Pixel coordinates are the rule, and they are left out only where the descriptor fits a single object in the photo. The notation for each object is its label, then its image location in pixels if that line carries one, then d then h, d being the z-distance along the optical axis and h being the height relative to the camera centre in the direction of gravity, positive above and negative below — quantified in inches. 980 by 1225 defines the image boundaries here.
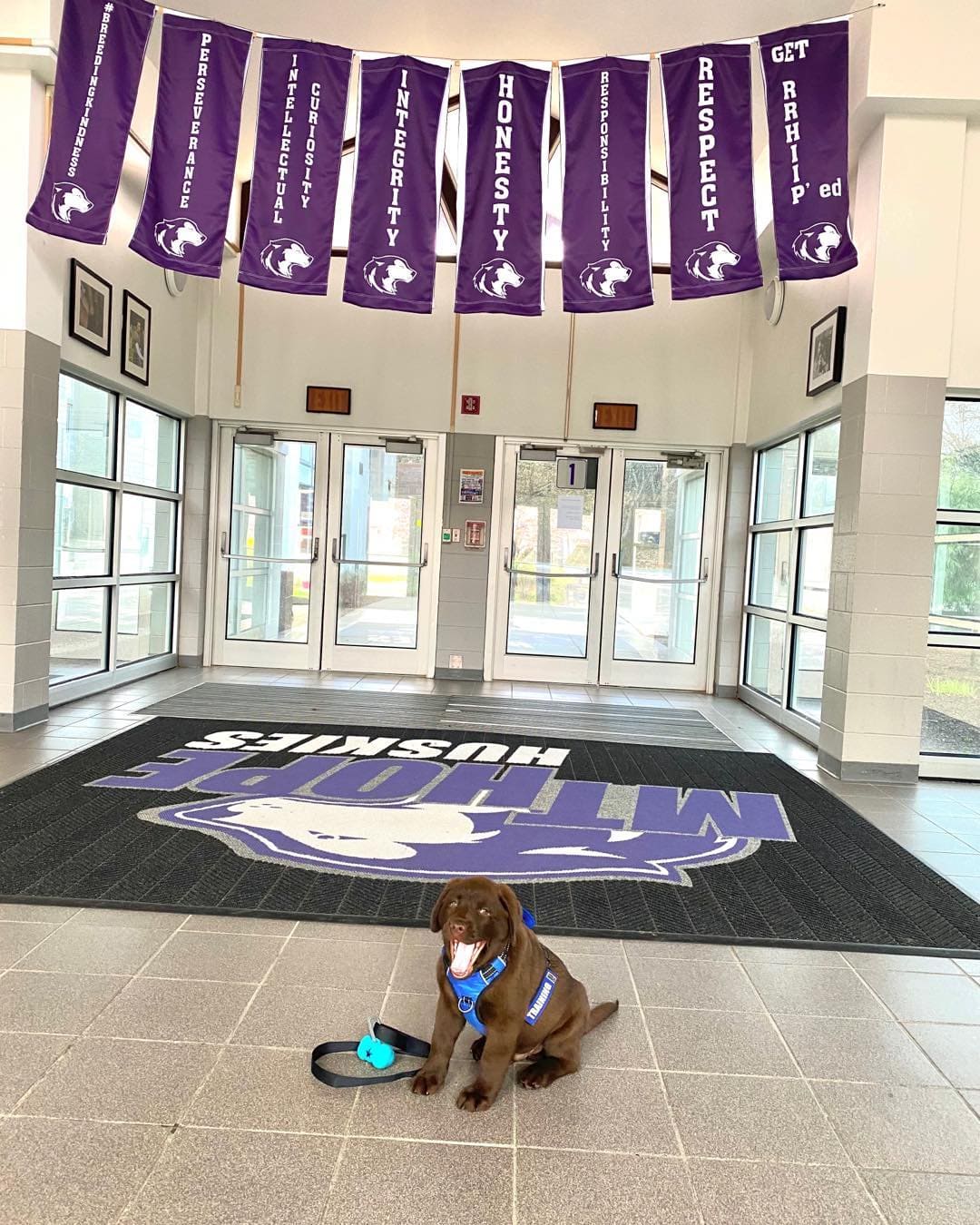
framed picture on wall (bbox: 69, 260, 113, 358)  208.2 +55.8
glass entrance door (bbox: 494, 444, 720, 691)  303.6 -1.1
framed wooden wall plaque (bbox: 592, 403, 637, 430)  298.0 +50.8
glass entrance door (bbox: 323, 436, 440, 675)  304.2 +1.4
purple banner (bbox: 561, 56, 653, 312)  182.2 +79.7
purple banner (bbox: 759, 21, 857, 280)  174.4 +86.3
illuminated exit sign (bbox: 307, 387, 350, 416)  299.0 +51.3
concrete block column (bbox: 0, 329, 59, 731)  189.2 +5.0
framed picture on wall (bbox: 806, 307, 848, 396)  203.0 +53.8
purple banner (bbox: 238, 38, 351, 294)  181.6 +79.2
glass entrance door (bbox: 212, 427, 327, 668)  306.2 -1.6
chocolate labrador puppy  67.0 -33.7
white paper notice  304.8 +16.9
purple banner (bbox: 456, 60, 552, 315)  184.2 +77.3
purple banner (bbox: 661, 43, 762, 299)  177.2 +81.7
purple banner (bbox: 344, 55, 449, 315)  184.7 +77.4
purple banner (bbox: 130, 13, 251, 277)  179.0 +81.1
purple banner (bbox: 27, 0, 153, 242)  177.0 +85.8
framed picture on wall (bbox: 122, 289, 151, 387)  240.4 +56.4
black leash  70.5 -40.1
